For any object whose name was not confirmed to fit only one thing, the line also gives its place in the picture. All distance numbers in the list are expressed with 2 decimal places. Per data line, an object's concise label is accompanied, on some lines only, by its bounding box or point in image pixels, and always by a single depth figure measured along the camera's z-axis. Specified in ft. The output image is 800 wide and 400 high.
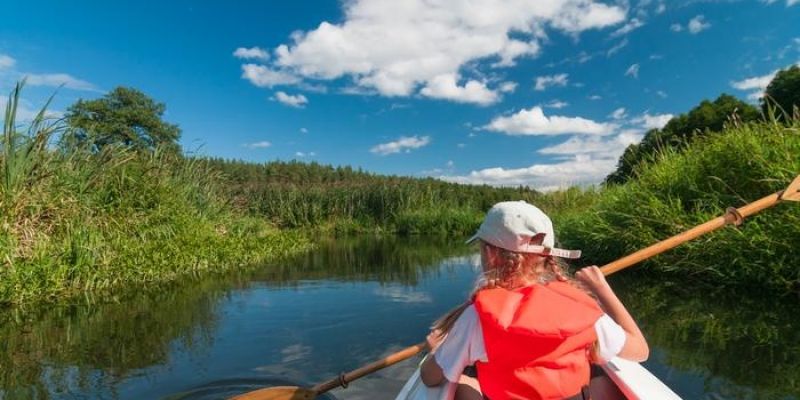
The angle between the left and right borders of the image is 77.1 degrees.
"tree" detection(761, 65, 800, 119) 76.37
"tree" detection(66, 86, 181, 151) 109.60
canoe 7.32
